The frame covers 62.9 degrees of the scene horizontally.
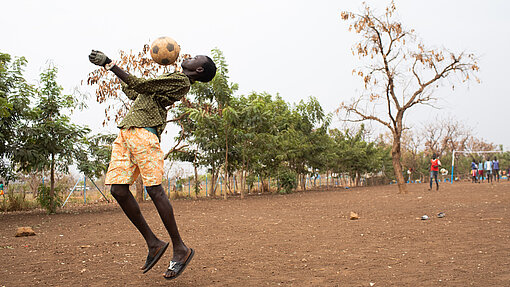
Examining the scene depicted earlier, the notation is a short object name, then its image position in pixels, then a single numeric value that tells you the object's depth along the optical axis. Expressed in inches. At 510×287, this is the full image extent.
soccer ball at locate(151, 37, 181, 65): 145.3
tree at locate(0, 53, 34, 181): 438.3
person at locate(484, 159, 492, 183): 1117.4
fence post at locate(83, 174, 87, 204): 768.8
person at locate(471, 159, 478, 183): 1225.4
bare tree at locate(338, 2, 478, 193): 650.2
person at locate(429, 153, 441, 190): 749.0
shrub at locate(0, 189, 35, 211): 578.9
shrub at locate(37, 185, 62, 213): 499.2
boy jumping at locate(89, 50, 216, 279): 134.1
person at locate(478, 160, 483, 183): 1253.8
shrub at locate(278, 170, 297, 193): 972.6
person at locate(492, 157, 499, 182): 1137.5
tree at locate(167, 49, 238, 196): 722.8
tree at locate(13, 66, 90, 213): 450.5
